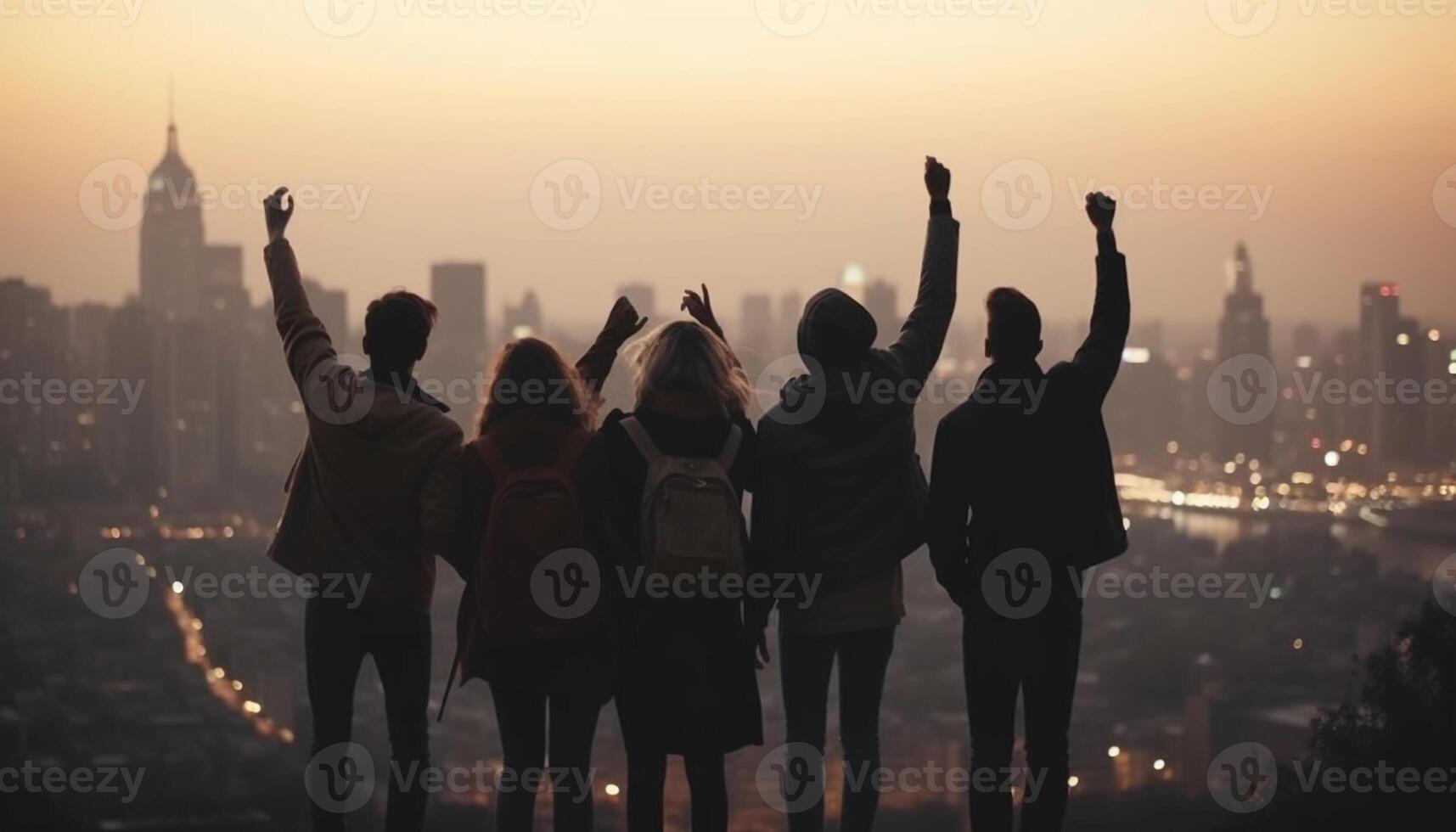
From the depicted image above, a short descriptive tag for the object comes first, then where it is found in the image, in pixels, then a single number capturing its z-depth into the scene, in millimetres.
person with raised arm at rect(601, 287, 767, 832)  4586
